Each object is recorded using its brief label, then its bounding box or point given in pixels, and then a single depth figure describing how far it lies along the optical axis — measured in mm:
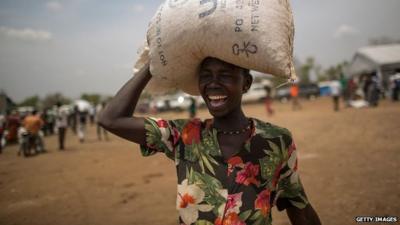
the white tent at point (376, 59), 24156
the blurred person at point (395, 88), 16344
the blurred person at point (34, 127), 10338
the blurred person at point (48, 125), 19972
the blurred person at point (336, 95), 15032
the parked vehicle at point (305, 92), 33156
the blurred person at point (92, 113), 25050
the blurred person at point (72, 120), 19584
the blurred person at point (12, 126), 11120
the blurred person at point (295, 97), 18469
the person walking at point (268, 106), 16180
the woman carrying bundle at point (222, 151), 1467
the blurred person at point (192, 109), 15484
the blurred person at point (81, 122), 13441
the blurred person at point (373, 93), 14516
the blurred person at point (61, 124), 10993
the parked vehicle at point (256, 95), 32438
